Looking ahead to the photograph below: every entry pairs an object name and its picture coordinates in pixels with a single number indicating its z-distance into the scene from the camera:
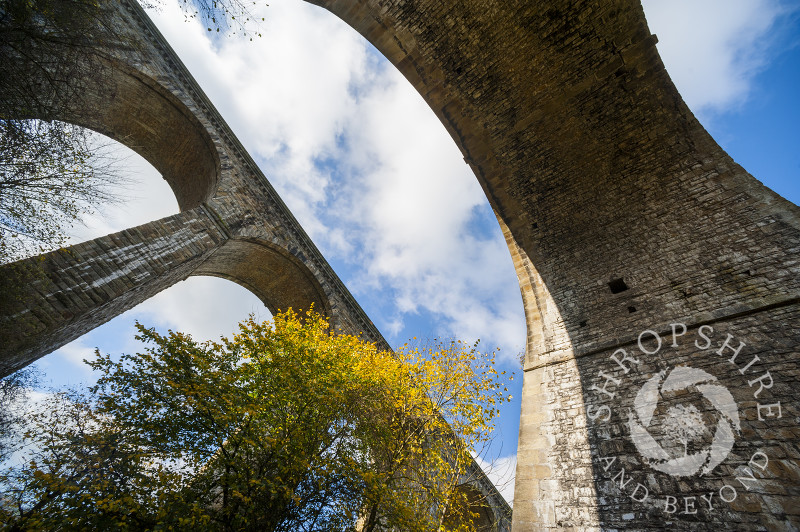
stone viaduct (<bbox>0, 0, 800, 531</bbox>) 4.52
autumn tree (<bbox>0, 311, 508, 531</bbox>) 4.88
